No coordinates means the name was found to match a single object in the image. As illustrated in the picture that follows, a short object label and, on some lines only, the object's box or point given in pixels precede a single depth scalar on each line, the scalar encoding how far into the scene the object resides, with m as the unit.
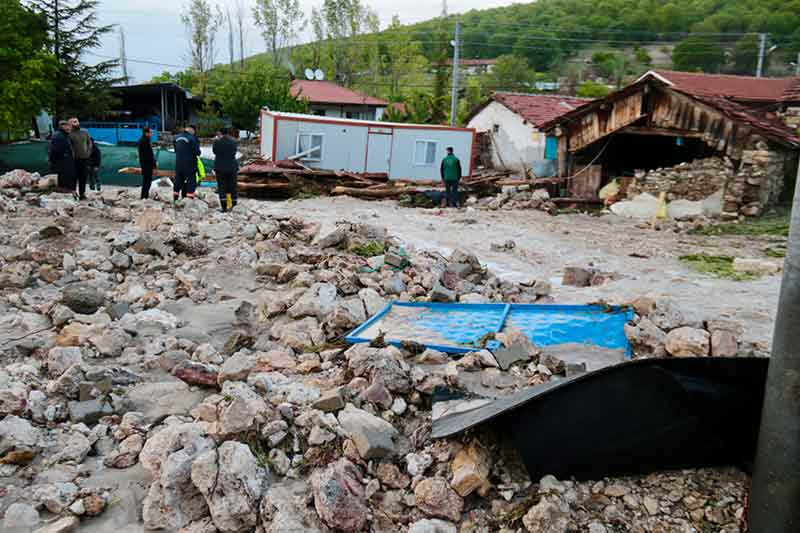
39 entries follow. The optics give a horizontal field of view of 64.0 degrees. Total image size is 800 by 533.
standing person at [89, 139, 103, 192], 13.75
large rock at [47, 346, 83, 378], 4.73
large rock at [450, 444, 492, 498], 3.21
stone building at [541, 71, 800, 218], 14.58
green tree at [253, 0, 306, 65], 61.78
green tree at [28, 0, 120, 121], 33.00
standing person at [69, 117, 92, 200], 11.53
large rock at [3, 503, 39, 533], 3.09
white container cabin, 19.53
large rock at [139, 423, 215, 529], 3.20
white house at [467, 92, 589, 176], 26.23
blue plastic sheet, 5.52
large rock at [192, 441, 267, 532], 3.15
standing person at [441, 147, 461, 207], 16.39
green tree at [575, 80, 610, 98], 44.69
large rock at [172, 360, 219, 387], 4.65
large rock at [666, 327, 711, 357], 4.83
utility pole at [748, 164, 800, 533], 2.79
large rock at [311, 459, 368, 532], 3.11
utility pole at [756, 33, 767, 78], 39.18
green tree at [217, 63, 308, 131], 35.59
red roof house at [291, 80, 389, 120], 42.34
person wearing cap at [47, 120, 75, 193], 11.33
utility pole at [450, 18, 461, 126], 30.64
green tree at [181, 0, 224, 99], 60.41
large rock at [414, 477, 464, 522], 3.18
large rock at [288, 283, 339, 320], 6.29
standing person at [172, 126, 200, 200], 11.37
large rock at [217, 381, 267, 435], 3.64
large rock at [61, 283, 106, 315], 6.23
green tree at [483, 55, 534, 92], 56.56
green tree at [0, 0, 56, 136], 25.61
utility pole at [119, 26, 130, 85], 58.31
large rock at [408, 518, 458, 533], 3.06
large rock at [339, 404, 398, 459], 3.52
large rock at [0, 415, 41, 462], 3.61
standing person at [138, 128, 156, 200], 12.30
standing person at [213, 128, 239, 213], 11.27
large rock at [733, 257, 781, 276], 9.28
